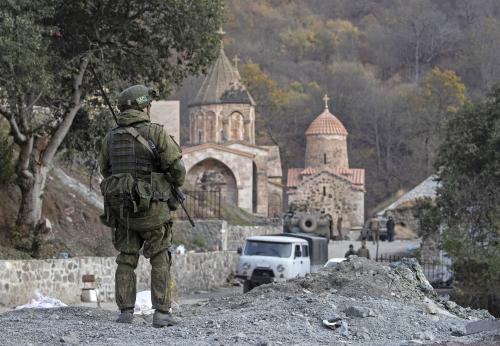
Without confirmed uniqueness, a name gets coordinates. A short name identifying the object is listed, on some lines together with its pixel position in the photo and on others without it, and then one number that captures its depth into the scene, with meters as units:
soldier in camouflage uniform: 10.45
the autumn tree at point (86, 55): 24.78
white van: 28.12
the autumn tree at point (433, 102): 95.25
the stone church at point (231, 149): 72.69
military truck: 60.84
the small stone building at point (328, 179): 77.31
